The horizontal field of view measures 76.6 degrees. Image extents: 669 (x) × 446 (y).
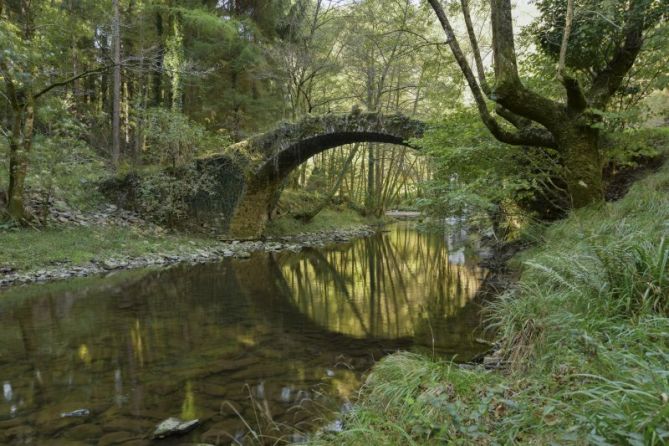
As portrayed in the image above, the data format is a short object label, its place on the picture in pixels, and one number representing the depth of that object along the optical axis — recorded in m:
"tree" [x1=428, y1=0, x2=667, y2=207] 5.23
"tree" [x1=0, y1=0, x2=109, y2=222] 7.56
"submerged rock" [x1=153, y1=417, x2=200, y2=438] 2.67
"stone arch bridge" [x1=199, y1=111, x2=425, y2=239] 11.29
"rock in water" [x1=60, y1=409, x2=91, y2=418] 2.88
